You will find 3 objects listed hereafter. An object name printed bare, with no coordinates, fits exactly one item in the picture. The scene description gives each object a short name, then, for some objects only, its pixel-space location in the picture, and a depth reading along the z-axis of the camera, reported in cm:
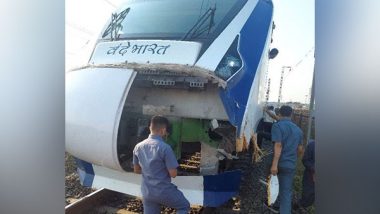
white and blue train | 358
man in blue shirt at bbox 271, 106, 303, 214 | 352
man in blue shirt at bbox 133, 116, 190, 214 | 385
